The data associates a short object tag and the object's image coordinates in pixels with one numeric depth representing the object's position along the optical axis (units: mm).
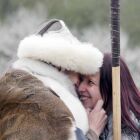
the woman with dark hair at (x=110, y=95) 3593
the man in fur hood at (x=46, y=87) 3173
